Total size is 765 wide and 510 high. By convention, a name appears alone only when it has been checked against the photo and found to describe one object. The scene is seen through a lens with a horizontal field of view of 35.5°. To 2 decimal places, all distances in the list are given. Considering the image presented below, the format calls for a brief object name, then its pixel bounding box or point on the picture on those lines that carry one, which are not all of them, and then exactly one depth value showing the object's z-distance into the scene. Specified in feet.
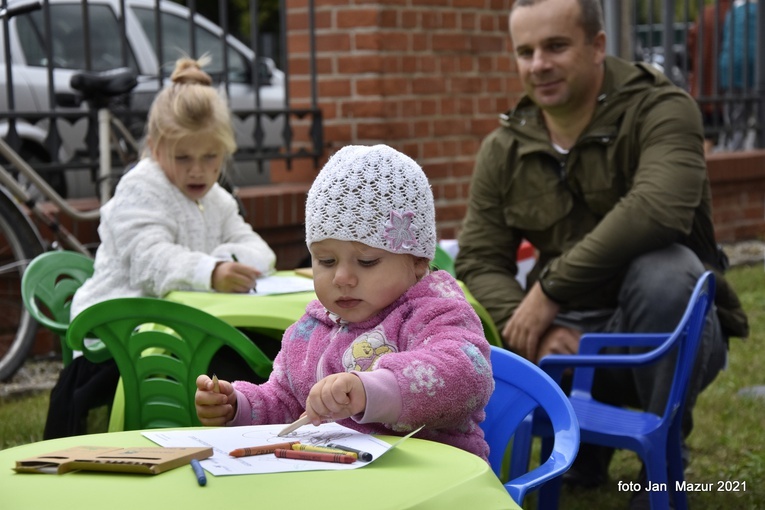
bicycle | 16.03
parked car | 19.67
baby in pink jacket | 6.57
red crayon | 5.58
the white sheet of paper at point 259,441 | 5.49
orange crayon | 5.69
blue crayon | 5.22
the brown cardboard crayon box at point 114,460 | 5.38
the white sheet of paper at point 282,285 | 10.37
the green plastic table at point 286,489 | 4.98
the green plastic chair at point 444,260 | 12.83
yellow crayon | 5.64
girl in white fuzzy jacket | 10.98
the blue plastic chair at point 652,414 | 10.03
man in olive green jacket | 11.88
